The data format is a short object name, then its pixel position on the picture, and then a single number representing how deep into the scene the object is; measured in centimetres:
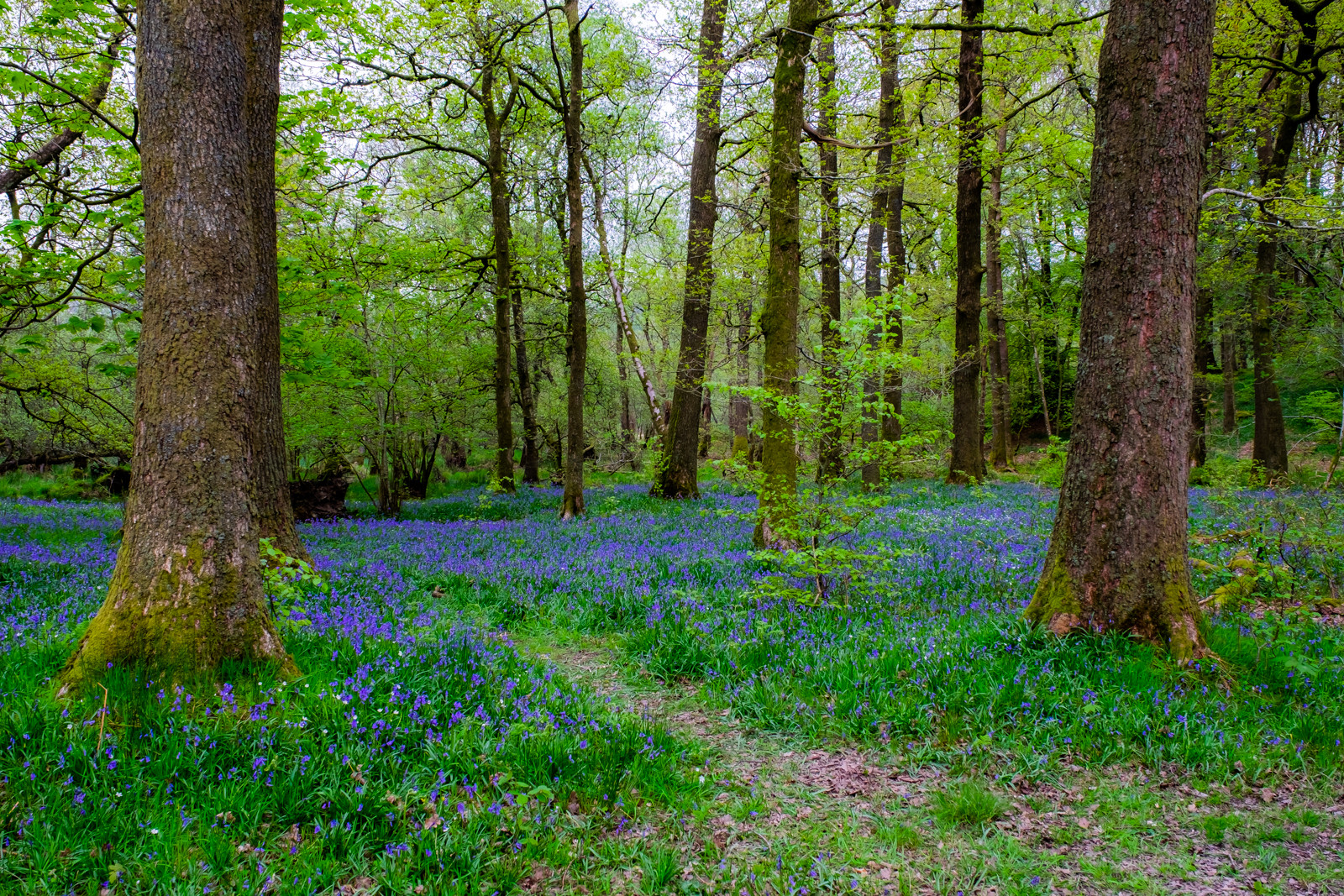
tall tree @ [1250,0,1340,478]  1288
